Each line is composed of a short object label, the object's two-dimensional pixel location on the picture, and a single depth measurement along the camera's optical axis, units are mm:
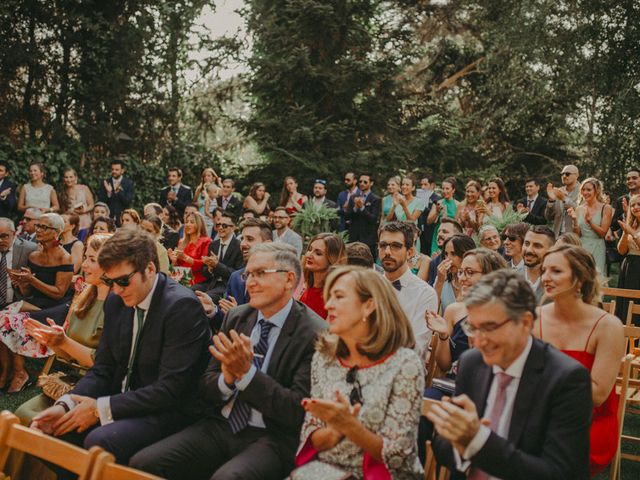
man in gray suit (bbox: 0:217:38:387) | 5922
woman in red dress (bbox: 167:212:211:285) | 6727
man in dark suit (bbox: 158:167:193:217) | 10859
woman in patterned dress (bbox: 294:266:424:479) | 2475
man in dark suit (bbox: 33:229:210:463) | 3162
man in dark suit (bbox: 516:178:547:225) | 8750
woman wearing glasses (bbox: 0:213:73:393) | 5441
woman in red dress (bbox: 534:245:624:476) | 2967
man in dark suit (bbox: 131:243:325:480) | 2877
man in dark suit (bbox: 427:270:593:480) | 2189
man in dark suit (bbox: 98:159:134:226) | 10641
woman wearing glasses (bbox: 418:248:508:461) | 3926
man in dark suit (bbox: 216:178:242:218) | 10734
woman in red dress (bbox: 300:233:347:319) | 4841
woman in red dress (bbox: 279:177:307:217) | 10742
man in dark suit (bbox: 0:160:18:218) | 9164
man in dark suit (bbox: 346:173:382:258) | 10227
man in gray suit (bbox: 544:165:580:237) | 8086
